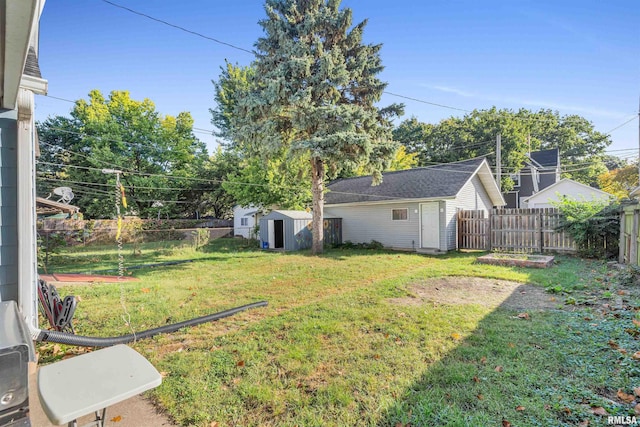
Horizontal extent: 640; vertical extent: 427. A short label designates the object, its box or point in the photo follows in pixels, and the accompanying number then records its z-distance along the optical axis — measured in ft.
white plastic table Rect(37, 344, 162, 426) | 4.29
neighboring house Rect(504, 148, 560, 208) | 83.97
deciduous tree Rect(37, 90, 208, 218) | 68.74
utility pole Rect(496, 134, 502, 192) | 59.69
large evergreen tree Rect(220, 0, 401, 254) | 34.78
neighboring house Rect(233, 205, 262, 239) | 69.32
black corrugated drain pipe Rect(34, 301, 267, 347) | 10.00
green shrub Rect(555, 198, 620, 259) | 30.14
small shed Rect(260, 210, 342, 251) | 44.86
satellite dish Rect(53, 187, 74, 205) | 44.63
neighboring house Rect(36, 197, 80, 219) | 30.66
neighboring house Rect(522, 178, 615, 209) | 63.10
